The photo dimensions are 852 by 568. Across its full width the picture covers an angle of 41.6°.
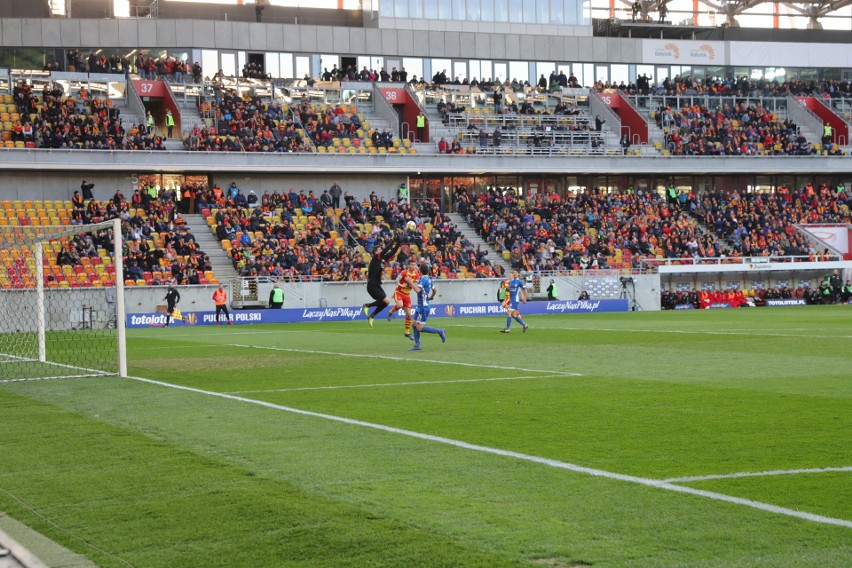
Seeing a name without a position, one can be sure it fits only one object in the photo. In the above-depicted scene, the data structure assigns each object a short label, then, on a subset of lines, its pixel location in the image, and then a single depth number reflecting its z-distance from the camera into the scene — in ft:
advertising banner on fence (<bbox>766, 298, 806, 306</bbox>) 189.88
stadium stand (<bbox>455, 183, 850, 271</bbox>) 188.55
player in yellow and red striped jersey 78.18
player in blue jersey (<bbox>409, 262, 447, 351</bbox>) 77.15
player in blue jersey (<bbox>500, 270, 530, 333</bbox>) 100.83
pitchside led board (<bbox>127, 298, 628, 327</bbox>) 143.84
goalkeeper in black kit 98.17
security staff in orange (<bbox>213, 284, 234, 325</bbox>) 141.28
